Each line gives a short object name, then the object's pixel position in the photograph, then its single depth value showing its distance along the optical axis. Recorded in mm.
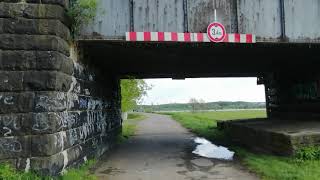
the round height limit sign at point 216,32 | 6721
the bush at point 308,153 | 6506
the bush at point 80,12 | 5837
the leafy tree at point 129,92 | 18460
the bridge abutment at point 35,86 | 4777
